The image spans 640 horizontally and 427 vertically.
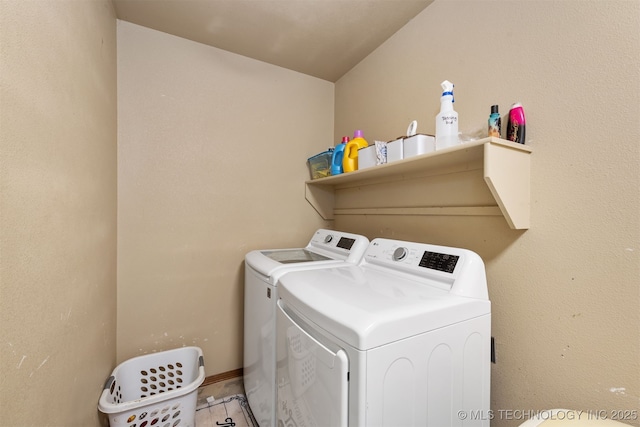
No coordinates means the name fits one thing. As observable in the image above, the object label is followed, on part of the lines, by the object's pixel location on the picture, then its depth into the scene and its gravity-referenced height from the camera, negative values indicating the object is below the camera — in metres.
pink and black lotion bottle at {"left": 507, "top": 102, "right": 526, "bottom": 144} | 1.08 +0.35
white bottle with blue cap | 1.19 +0.39
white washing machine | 1.28 -0.48
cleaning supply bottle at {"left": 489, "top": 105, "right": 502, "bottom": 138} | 1.07 +0.37
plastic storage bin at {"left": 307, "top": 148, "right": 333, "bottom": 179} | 2.03 +0.37
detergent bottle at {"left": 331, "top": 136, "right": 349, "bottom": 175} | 1.89 +0.37
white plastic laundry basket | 1.29 -1.02
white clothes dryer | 0.74 -0.43
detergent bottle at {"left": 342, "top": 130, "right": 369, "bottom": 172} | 1.75 +0.38
